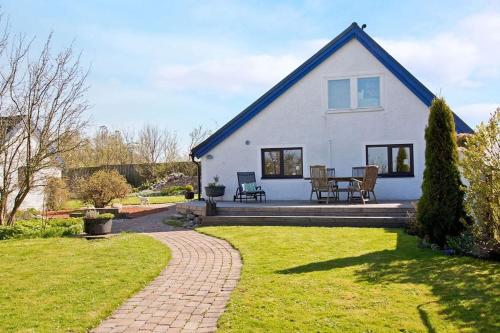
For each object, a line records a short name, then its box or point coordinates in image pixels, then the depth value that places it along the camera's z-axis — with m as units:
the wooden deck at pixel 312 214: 11.19
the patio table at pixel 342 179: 13.00
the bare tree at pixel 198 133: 39.81
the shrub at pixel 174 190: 29.45
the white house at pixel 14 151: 12.68
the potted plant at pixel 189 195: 21.98
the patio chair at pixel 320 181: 13.24
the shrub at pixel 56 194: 16.14
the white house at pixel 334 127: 14.90
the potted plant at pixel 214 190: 15.30
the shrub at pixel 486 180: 7.02
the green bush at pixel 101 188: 16.56
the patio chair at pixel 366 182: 12.82
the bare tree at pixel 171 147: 38.19
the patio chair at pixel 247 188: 14.91
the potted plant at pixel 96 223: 10.94
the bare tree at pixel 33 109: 12.60
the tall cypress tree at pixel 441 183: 8.28
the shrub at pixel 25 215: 15.16
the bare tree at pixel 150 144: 38.56
